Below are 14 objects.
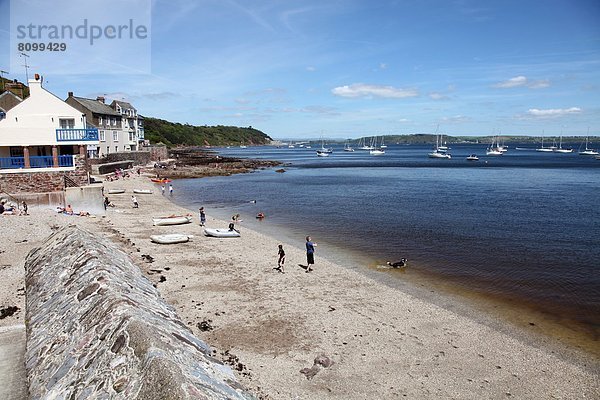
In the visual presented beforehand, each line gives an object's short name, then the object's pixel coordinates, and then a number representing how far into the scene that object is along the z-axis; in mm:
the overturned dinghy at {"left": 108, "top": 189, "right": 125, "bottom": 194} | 47822
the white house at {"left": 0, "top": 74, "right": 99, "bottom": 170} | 36844
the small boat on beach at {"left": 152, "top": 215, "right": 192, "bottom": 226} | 31547
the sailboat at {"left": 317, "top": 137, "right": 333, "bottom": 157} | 193850
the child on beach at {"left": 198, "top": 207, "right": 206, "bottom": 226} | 32406
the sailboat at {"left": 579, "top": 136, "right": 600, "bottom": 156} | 182400
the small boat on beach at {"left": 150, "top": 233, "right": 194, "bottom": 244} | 25422
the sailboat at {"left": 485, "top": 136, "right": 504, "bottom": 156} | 194825
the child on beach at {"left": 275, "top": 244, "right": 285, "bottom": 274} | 20562
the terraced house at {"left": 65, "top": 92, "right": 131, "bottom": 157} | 66500
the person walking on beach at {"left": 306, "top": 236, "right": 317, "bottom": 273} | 20969
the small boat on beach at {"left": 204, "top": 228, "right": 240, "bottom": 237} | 28312
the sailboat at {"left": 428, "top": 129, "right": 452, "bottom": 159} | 163262
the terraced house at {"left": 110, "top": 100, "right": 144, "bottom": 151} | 82625
